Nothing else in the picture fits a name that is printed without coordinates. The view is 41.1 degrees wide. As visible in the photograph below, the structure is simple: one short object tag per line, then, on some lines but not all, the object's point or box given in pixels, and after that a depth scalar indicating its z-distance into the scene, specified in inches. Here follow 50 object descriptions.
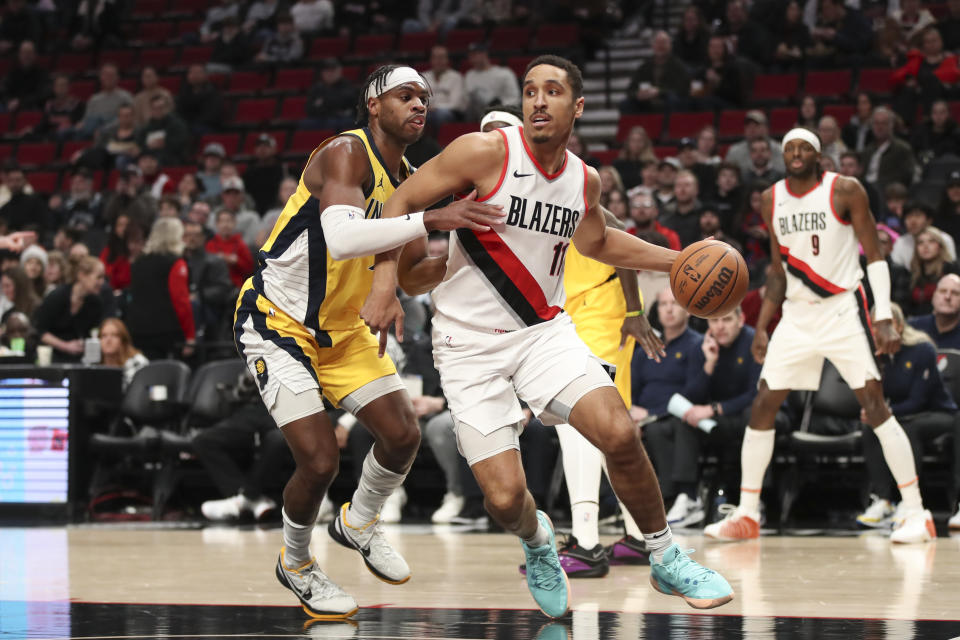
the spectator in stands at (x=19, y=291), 452.8
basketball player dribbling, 170.4
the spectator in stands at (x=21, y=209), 555.5
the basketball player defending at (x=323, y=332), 187.2
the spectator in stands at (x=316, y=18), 682.2
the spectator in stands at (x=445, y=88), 553.0
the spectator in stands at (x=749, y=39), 535.2
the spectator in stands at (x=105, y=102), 645.9
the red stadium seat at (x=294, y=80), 643.5
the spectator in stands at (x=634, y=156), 466.3
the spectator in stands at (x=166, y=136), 601.3
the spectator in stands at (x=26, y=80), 708.0
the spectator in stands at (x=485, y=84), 543.5
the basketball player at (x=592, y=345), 232.5
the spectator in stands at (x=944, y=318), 339.3
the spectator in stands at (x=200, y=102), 631.2
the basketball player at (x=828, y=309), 282.4
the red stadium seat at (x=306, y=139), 581.0
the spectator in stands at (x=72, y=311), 426.9
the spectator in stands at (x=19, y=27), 750.5
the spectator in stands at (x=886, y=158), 431.8
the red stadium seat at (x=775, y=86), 515.2
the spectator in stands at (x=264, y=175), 536.4
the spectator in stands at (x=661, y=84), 529.3
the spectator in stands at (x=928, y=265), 359.9
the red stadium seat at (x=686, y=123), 514.3
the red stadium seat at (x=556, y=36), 605.3
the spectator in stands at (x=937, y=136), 446.3
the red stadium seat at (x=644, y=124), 524.4
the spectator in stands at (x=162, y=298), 418.9
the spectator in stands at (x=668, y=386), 331.9
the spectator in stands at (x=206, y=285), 439.2
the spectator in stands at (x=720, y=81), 517.7
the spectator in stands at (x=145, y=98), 625.9
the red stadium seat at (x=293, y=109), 621.9
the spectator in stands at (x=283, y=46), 660.7
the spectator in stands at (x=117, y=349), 400.8
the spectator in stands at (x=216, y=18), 716.0
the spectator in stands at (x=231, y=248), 464.8
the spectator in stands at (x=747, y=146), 445.4
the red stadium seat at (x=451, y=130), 534.3
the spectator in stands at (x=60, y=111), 679.7
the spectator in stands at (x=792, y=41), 528.1
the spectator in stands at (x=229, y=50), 677.9
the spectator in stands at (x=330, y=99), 588.1
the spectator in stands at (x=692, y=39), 550.9
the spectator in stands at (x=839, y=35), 523.5
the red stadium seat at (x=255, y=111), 631.8
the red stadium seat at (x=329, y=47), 660.7
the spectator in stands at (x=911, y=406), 319.0
